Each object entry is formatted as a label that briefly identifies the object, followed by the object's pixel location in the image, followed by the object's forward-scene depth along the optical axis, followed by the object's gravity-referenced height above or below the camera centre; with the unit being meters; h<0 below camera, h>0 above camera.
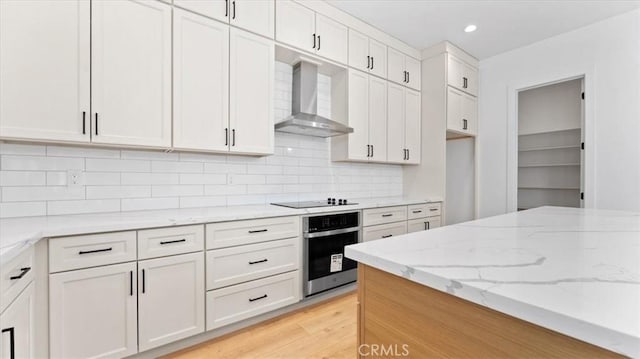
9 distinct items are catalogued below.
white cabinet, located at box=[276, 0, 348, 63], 2.55 +1.45
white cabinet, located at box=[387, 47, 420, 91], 3.51 +1.43
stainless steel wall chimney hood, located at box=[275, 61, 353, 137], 2.75 +0.80
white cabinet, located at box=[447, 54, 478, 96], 3.70 +1.44
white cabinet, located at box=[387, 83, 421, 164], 3.53 +0.70
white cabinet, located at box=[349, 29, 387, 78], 3.11 +1.44
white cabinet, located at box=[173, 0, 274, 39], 2.10 +1.33
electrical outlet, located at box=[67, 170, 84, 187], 1.89 -0.01
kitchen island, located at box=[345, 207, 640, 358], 0.50 -0.24
